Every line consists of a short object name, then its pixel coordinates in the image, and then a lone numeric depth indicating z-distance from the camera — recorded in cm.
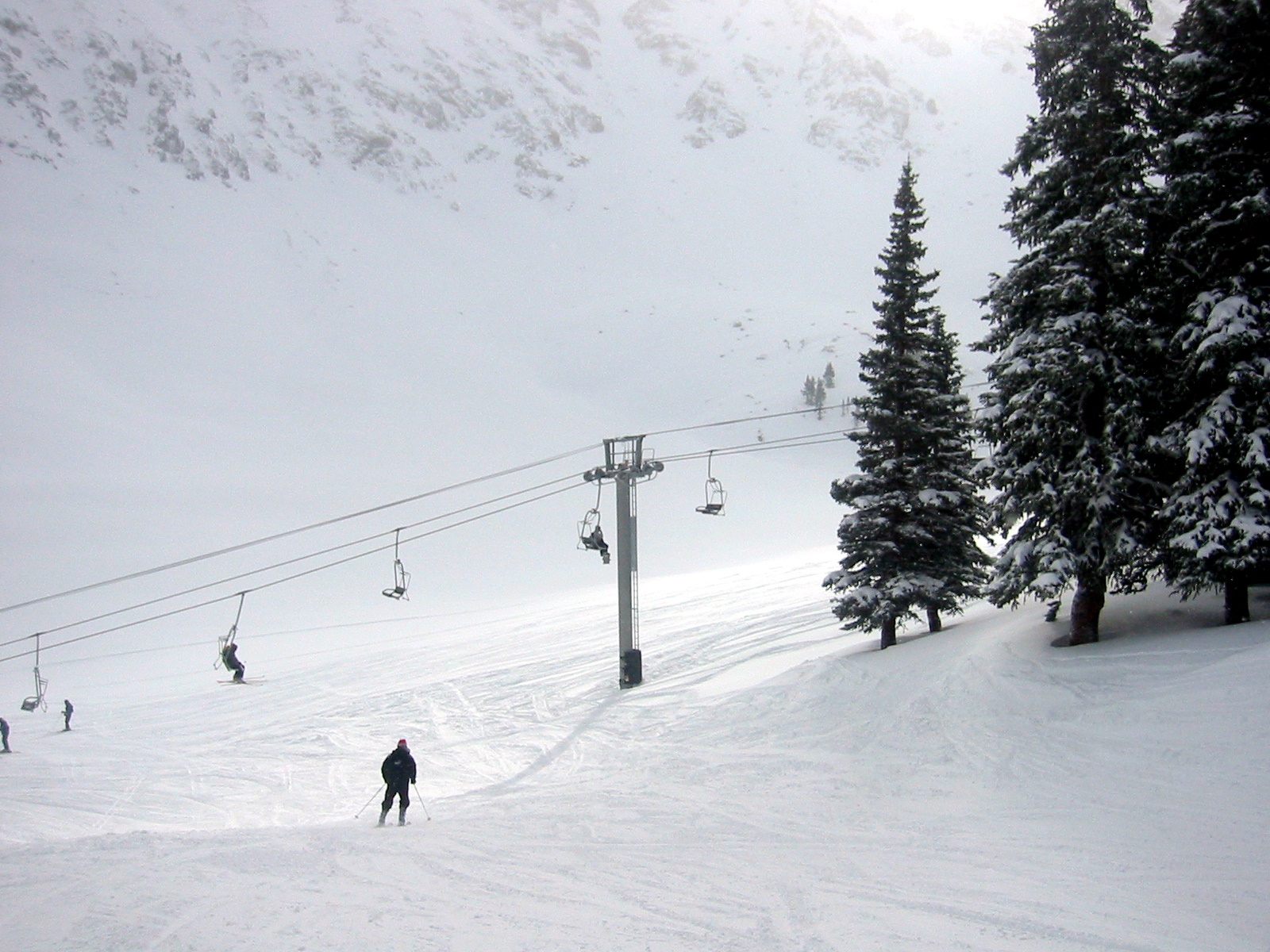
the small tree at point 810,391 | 8238
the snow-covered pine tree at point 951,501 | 2059
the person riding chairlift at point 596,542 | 2436
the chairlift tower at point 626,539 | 2419
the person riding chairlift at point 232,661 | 2633
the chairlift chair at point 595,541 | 2428
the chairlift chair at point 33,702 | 2542
